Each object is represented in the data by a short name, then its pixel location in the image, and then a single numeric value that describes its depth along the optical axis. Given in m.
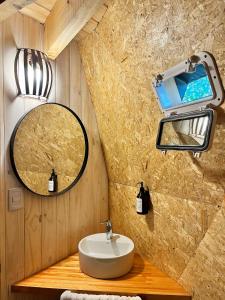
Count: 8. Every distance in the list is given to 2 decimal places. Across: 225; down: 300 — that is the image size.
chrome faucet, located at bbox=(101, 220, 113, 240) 1.57
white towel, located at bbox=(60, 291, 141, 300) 1.17
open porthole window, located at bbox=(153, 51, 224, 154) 0.90
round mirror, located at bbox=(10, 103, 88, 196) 1.35
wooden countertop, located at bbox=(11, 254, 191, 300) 1.23
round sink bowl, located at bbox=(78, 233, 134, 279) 1.30
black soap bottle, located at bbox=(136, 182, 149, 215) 1.48
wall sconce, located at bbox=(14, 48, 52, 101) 1.26
